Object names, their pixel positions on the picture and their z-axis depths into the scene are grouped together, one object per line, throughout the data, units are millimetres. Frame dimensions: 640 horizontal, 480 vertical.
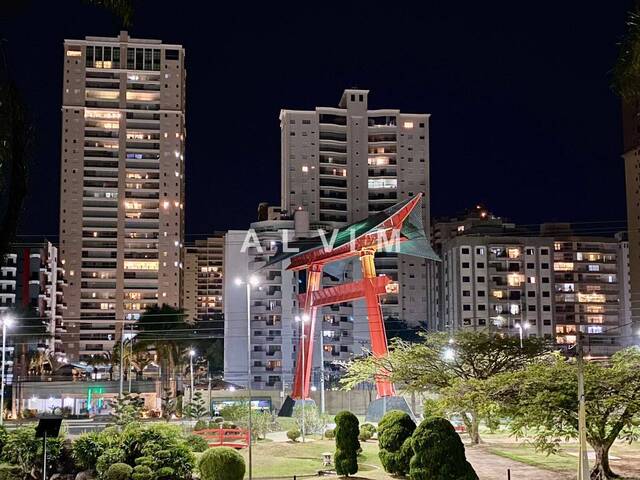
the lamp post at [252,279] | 35531
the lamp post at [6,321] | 44412
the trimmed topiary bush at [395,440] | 27641
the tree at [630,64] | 10688
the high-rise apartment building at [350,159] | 128375
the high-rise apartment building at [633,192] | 103062
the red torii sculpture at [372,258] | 47906
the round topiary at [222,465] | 26109
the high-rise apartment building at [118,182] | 130125
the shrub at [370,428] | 42156
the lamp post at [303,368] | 53353
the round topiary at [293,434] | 42125
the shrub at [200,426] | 47219
